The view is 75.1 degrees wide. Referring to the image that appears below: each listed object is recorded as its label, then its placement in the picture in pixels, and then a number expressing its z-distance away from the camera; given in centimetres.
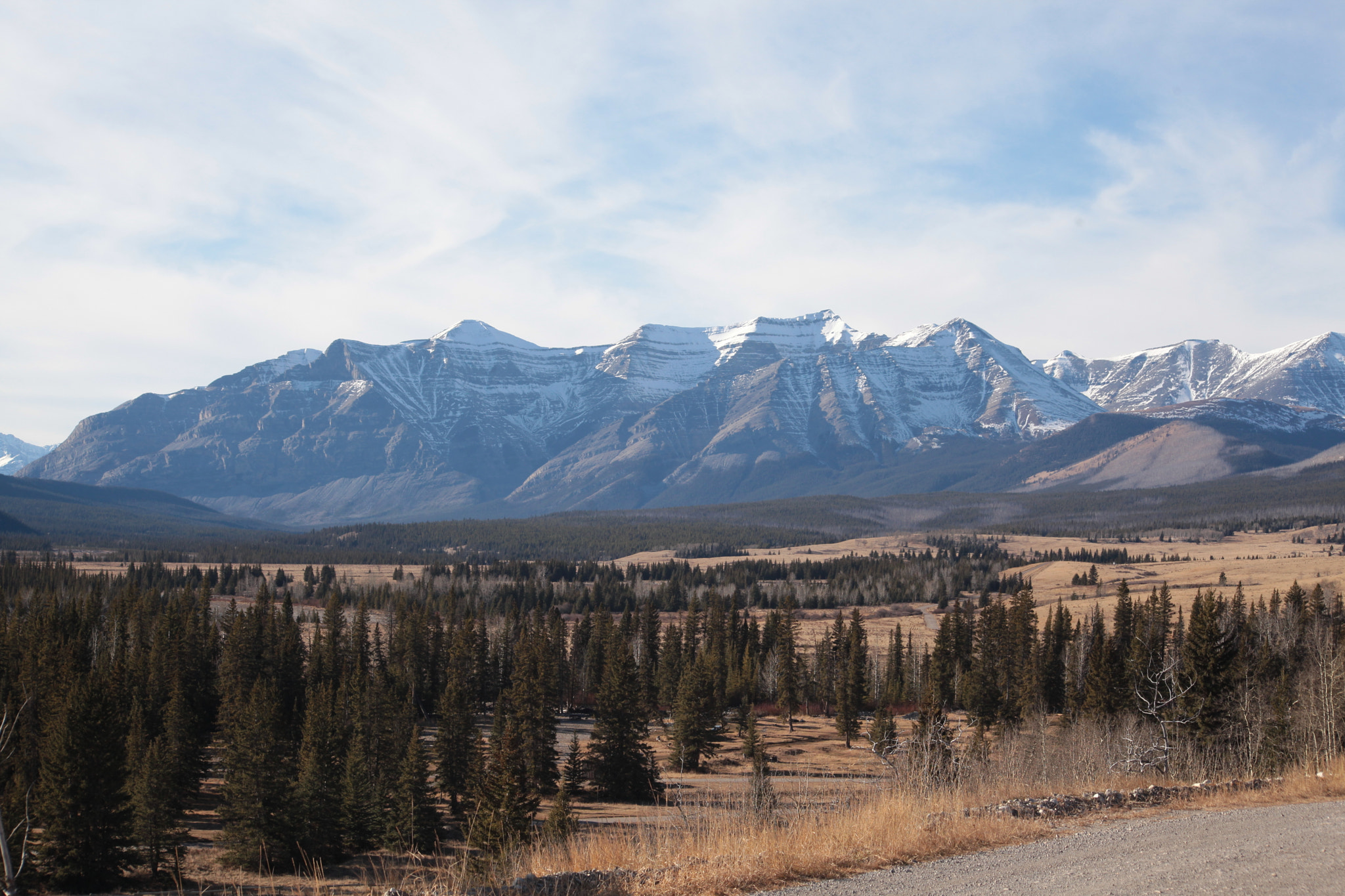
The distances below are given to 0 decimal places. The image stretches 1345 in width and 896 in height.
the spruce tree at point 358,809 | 4912
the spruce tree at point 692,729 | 7006
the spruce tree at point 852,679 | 8244
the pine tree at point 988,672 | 8206
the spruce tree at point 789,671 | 9488
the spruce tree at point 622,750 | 6028
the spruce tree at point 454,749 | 5631
